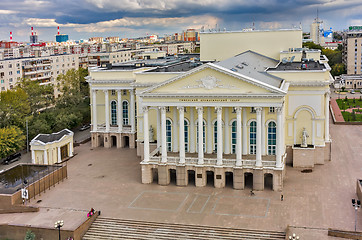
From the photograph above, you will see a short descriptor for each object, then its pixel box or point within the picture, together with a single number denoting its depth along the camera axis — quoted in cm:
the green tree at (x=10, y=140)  5438
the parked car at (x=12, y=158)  5657
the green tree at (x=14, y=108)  6212
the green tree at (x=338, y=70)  14825
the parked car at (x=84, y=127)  7849
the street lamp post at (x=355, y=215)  3350
